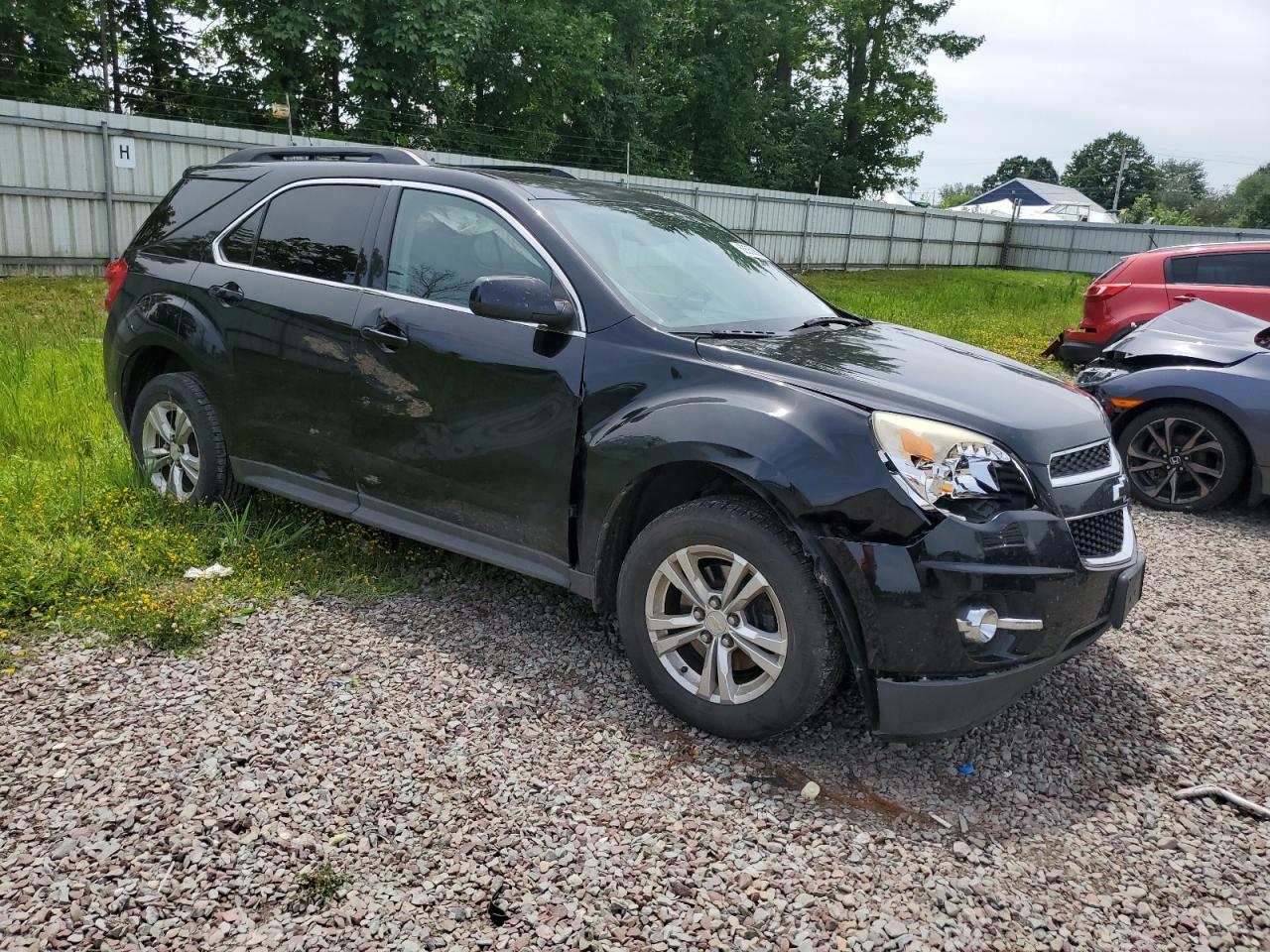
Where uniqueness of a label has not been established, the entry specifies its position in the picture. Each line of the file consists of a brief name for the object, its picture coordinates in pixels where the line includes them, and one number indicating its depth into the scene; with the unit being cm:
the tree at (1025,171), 12150
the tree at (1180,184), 10750
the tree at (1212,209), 9375
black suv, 293
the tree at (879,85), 4156
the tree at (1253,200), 7944
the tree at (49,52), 2084
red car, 1002
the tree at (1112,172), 11012
